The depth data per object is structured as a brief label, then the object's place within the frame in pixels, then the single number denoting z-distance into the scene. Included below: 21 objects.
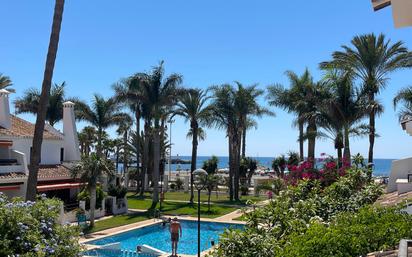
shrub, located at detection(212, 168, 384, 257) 7.98
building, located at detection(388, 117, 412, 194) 17.97
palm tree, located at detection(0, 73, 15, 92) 38.72
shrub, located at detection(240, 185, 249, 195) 41.91
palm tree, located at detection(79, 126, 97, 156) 56.03
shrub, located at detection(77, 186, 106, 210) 28.29
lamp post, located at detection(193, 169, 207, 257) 15.37
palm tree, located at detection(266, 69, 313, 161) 33.52
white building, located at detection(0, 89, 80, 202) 26.03
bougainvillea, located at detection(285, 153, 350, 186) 19.70
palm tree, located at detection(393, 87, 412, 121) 27.62
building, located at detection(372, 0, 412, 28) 5.26
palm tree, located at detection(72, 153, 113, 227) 24.47
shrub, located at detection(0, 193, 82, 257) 7.71
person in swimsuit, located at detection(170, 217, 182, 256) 19.16
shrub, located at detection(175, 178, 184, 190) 47.44
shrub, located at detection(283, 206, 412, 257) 6.06
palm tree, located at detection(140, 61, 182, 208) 35.56
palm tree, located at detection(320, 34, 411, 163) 24.14
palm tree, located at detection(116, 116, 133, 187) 44.89
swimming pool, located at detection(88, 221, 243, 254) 22.06
